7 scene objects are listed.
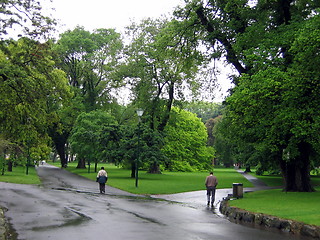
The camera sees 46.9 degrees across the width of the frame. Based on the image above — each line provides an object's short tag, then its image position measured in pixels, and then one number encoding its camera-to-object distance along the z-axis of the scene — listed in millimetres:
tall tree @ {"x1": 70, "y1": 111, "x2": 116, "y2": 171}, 46612
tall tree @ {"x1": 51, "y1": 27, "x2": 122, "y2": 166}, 56531
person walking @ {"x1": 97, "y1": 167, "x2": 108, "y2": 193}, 24344
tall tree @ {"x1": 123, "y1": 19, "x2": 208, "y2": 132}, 45312
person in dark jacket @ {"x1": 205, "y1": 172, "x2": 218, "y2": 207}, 19797
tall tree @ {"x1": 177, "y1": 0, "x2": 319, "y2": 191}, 19125
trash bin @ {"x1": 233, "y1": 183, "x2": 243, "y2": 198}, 20875
